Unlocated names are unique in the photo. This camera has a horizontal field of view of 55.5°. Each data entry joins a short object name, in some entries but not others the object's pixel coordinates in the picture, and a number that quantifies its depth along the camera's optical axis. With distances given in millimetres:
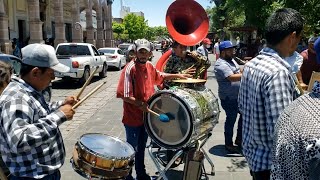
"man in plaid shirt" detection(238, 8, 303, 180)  1809
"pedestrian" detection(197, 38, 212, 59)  8960
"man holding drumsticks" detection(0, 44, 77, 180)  1871
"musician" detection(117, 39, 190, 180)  3381
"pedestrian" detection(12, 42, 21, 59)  14984
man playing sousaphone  4009
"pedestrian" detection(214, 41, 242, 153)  4500
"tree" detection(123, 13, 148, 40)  59071
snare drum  2284
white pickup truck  11063
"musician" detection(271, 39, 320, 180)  1016
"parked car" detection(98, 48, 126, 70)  16695
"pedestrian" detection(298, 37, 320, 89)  4923
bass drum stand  3056
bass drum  2927
